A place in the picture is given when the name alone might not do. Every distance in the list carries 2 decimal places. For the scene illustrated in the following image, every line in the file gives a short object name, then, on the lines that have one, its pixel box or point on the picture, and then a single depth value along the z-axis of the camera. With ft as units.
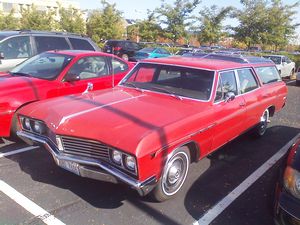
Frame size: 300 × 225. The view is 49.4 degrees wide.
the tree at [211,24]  96.27
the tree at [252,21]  84.17
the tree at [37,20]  94.27
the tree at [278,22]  83.87
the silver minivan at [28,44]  25.75
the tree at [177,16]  97.81
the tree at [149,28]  102.76
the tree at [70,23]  102.28
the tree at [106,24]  101.91
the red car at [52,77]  16.85
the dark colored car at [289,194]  9.53
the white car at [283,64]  56.85
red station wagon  11.08
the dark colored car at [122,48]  76.48
